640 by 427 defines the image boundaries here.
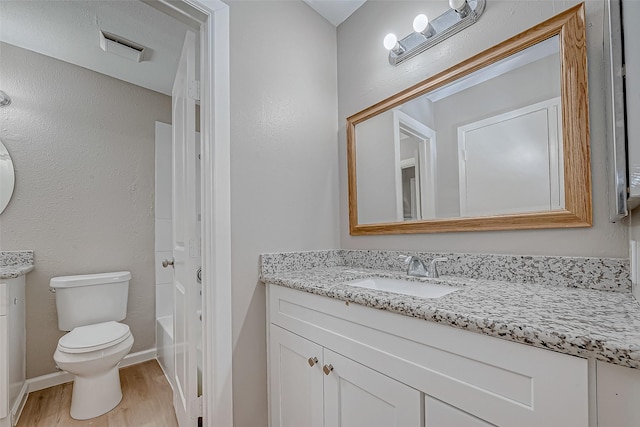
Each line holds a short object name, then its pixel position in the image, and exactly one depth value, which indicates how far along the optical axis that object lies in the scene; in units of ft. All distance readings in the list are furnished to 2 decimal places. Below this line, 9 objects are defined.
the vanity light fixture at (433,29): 3.76
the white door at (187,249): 4.10
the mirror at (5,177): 6.08
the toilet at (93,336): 5.39
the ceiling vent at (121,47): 6.05
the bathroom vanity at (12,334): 4.84
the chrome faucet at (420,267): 3.95
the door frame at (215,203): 3.85
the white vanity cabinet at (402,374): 1.79
